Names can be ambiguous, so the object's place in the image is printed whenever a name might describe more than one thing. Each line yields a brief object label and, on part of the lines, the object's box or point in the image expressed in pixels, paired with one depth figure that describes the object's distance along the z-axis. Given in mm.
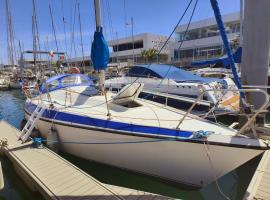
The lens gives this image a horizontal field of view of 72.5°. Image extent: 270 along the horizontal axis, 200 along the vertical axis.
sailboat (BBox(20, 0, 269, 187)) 3500
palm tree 34112
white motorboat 7978
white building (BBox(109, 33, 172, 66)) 38483
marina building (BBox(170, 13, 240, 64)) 27939
